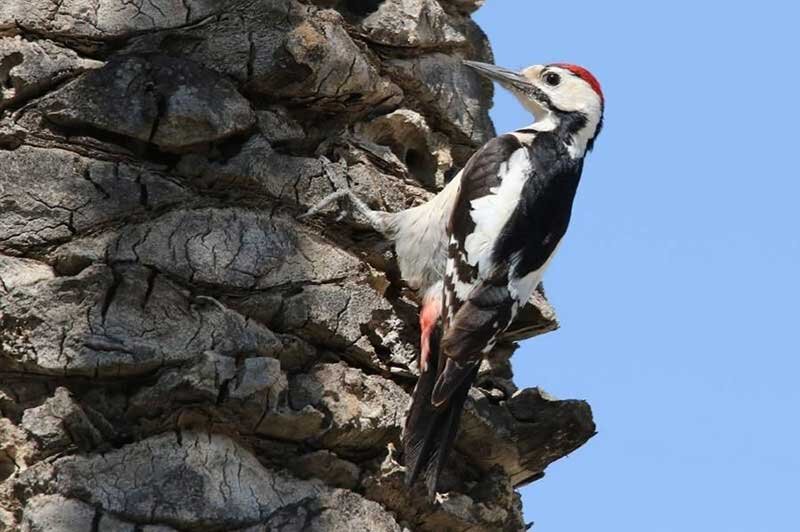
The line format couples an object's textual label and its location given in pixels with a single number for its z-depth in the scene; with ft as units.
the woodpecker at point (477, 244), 21.02
